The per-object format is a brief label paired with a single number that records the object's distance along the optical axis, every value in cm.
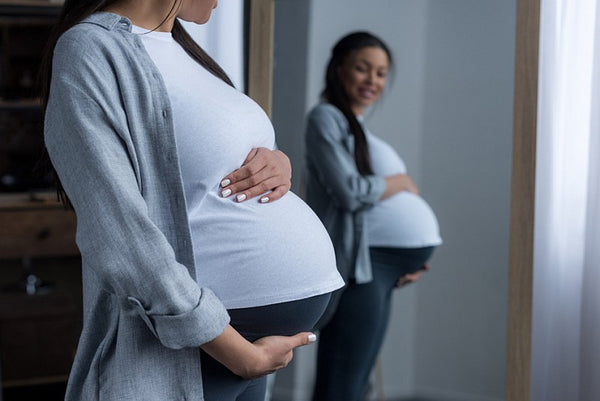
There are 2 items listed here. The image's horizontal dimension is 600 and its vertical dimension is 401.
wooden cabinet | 229
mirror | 163
